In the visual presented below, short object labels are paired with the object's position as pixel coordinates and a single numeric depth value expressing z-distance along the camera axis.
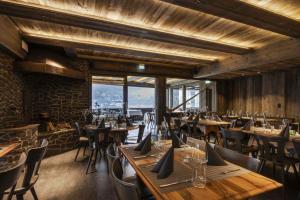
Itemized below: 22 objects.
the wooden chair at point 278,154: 2.68
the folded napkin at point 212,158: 1.69
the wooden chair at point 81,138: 4.26
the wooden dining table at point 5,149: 2.00
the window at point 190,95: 11.54
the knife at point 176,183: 1.30
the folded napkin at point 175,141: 2.38
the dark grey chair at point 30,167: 1.85
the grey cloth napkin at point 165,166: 1.46
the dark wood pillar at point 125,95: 7.08
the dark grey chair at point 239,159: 1.70
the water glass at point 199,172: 1.33
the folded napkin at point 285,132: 2.94
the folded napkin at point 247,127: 3.90
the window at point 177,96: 13.53
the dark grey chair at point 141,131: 3.74
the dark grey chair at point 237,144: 3.28
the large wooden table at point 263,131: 3.46
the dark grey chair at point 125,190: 1.13
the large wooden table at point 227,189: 1.17
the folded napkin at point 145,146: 2.11
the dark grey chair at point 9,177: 1.30
